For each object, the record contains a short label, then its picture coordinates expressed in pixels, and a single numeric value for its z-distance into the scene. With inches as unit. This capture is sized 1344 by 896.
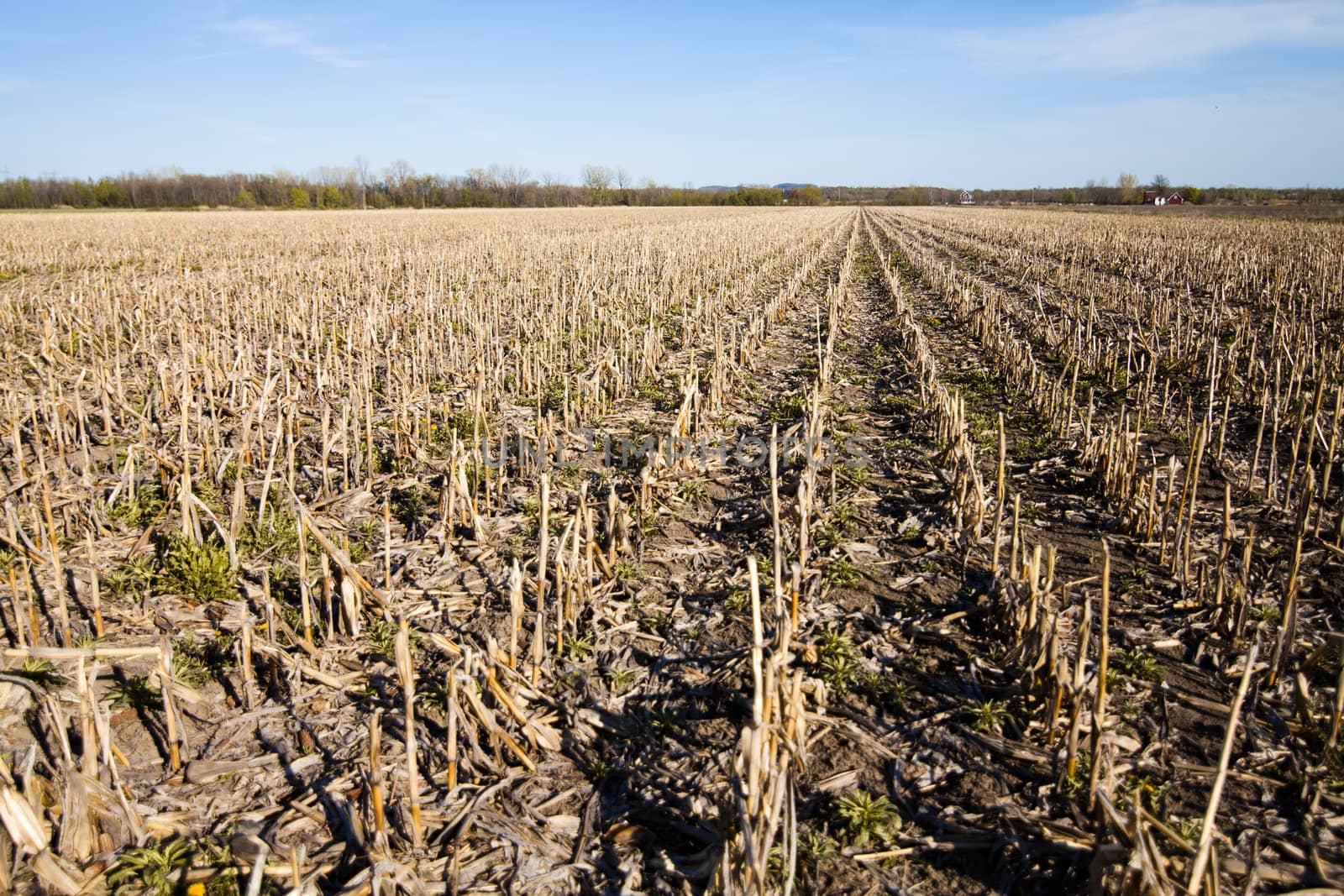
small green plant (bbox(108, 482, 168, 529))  215.3
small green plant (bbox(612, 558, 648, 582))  198.2
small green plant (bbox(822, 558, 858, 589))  197.6
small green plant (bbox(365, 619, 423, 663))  163.8
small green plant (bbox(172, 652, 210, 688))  149.6
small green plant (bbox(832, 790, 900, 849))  120.1
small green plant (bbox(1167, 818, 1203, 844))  116.1
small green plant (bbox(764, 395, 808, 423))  337.7
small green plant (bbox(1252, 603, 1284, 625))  176.6
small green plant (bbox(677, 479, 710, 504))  249.6
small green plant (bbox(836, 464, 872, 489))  265.0
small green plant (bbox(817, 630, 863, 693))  158.4
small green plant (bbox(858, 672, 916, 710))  151.8
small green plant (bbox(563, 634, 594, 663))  164.9
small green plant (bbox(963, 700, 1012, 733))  143.9
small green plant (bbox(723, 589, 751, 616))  184.2
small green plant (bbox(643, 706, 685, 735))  145.0
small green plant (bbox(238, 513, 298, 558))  203.5
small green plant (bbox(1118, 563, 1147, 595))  192.6
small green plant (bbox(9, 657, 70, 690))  140.9
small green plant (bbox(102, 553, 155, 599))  179.8
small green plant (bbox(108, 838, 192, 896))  106.5
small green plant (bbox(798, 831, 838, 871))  115.9
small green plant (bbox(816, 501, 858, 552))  218.8
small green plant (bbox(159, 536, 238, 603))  180.9
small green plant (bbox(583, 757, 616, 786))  133.1
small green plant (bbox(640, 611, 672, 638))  176.6
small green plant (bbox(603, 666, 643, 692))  157.3
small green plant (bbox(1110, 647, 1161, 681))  158.7
